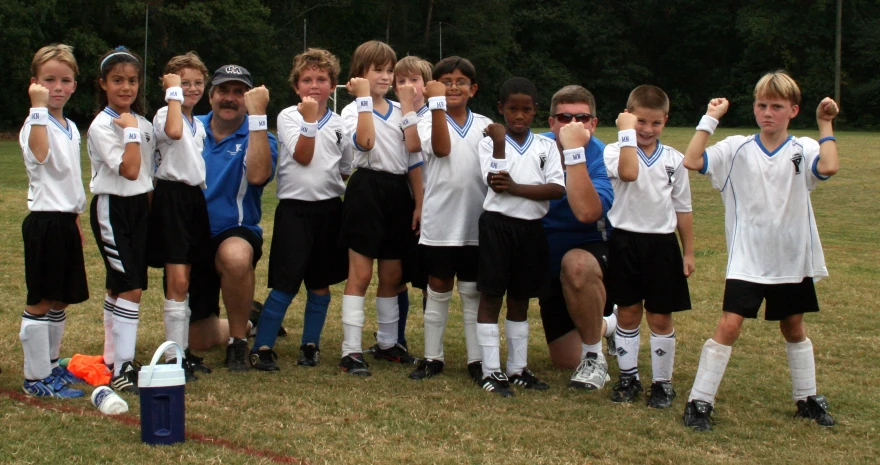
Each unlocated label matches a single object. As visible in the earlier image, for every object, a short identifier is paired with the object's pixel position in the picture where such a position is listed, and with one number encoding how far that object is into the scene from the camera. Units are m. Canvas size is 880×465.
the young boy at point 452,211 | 5.52
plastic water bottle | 4.58
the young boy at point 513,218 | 5.27
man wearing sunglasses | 5.41
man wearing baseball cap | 5.68
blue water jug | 4.05
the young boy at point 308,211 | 5.81
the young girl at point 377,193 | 5.71
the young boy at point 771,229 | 4.78
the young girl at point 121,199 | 5.13
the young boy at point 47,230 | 4.95
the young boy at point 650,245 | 5.18
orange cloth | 5.27
